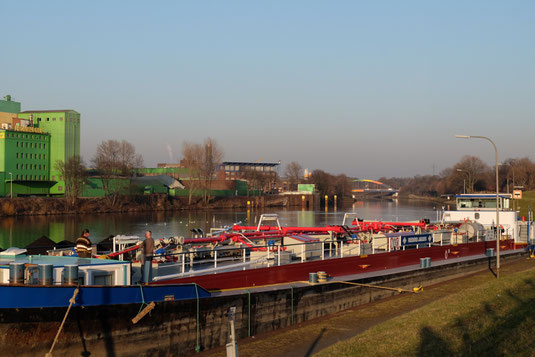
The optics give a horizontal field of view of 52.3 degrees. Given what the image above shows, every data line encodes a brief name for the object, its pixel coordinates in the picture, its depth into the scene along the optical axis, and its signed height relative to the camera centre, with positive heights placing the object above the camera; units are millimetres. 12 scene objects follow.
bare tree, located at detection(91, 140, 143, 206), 104125 +6037
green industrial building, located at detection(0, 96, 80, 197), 98512 +8926
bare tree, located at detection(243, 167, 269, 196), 152750 +3951
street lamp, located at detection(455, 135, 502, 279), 26197 +2690
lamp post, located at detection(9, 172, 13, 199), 91250 +2027
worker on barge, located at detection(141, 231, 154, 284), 17047 -2042
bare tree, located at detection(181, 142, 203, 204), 122112 +6846
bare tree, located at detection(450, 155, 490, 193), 136062 +6696
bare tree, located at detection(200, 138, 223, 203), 122312 +6638
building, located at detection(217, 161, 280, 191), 154250 +4566
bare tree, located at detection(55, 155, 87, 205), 95250 +2830
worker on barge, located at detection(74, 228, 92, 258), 17469 -1759
